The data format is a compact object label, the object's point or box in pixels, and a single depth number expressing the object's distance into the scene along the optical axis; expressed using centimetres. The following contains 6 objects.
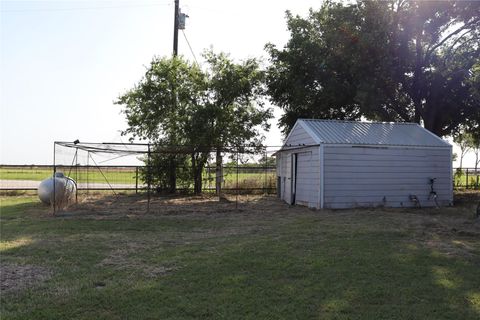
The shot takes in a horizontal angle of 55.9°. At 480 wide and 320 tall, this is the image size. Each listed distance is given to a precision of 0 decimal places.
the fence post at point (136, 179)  2119
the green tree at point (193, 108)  1991
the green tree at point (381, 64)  1784
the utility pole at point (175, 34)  2162
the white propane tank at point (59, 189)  1437
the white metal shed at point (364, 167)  1448
